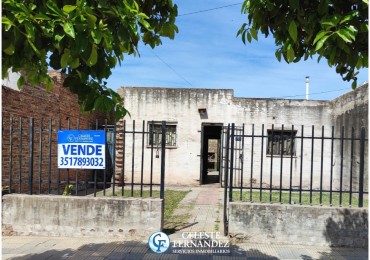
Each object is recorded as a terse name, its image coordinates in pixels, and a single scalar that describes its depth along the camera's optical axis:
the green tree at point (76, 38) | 2.20
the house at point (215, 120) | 14.72
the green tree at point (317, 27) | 2.45
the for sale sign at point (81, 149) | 6.82
